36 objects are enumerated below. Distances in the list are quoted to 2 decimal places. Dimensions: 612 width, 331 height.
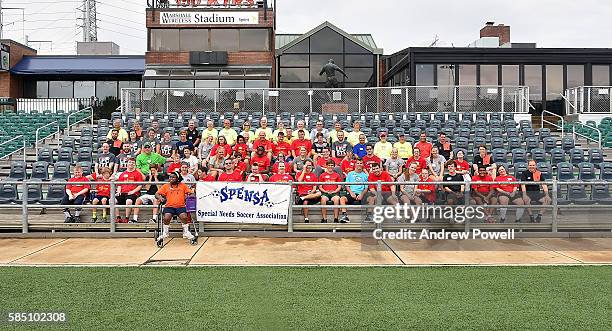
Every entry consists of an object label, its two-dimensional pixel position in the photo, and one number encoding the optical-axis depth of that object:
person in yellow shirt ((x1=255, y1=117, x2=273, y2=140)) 16.08
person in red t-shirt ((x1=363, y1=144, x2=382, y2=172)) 12.87
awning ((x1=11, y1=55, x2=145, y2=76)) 34.75
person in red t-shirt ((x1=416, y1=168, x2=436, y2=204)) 11.20
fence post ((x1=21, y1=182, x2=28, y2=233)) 11.49
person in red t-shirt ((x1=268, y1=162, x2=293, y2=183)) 12.17
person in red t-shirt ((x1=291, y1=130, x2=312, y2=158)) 14.48
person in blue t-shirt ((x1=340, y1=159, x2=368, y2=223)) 11.59
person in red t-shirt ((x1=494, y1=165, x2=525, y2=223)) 11.28
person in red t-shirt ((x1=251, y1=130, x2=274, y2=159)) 14.35
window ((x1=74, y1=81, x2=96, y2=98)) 36.22
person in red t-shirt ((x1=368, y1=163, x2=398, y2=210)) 11.27
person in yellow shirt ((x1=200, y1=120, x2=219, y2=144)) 16.33
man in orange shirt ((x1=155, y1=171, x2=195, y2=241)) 10.79
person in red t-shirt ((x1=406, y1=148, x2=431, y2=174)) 13.02
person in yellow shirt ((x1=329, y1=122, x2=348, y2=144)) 15.65
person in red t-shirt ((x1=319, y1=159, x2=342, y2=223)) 11.70
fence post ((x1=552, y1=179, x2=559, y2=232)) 11.34
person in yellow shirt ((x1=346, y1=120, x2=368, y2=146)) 16.27
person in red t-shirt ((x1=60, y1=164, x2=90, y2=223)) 11.83
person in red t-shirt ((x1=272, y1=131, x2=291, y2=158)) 14.68
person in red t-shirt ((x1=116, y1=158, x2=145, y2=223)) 11.70
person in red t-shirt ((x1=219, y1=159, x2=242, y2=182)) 12.20
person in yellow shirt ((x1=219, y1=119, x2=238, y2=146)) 16.17
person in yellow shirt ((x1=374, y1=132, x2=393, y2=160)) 14.93
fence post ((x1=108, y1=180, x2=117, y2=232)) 11.55
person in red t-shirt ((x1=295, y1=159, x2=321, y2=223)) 11.80
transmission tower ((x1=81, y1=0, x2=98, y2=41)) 72.38
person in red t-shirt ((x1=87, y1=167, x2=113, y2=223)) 11.79
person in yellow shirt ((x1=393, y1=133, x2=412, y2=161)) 14.83
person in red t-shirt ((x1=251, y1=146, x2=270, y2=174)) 13.41
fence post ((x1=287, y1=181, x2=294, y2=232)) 11.51
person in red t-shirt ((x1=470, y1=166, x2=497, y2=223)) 11.16
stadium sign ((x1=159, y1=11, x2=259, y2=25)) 28.98
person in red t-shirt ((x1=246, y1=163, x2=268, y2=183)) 12.09
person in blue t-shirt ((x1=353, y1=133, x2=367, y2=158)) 14.74
